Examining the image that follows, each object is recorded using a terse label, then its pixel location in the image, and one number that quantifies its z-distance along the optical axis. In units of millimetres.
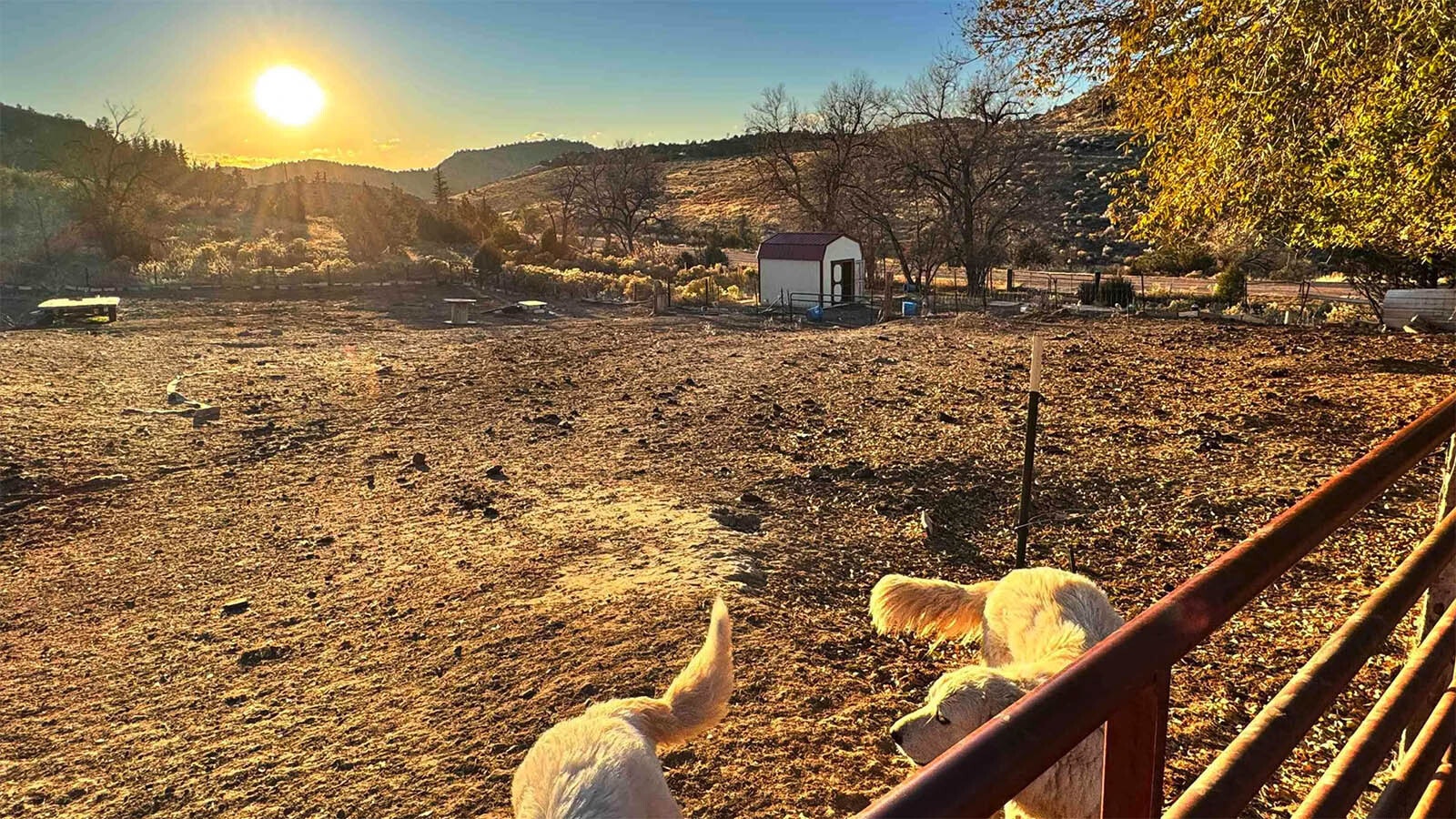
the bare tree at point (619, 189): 60188
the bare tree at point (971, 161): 33469
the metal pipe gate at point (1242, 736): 835
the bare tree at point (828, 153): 46656
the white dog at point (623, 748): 2646
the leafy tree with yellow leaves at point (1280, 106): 5727
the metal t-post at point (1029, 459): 6324
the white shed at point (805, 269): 31125
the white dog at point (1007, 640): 2572
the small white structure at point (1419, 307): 15195
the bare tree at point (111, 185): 38906
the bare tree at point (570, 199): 63688
